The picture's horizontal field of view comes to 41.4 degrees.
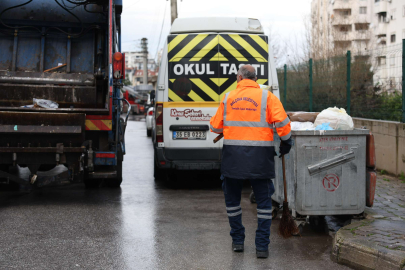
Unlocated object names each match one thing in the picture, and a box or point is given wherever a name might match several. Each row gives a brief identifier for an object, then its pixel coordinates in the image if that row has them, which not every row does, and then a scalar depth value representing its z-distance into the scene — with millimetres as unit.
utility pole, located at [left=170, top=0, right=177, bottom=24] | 22850
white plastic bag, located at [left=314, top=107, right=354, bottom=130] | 5566
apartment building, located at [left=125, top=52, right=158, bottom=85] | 136875
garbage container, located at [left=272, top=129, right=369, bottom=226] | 5410
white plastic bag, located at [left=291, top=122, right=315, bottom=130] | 5741
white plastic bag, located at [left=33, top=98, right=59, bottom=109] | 7677
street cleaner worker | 4617
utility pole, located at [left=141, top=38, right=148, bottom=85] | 85100
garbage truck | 6918
